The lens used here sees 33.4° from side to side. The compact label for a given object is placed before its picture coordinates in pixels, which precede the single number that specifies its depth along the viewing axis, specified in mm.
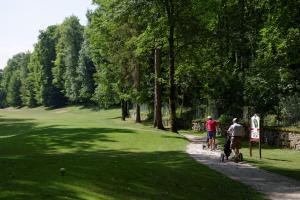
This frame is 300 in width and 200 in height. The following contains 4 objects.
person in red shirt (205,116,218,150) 27359
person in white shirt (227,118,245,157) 21953
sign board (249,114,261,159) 23547
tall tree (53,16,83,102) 103562
